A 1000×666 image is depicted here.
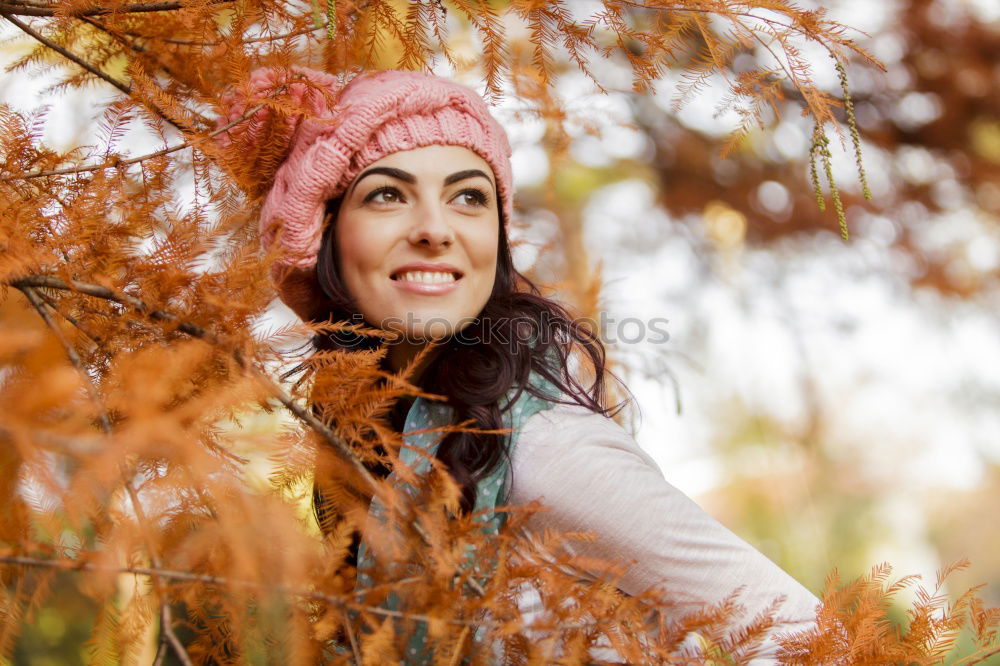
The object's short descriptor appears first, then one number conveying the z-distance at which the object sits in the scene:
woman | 1.15
